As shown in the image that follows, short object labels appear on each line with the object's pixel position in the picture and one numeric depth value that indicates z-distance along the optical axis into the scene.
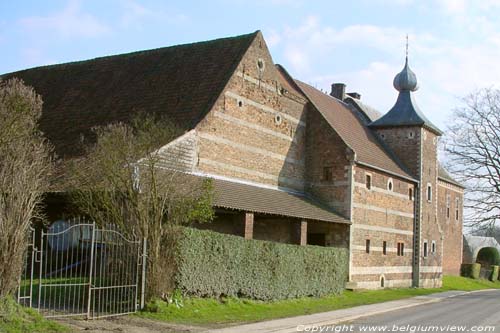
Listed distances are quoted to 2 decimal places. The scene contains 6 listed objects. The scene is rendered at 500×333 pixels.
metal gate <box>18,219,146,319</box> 16.09
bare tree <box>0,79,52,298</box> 12.73
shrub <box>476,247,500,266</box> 58.16
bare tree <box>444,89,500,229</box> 41.62
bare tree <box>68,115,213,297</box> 17.06
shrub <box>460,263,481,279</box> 50.84
